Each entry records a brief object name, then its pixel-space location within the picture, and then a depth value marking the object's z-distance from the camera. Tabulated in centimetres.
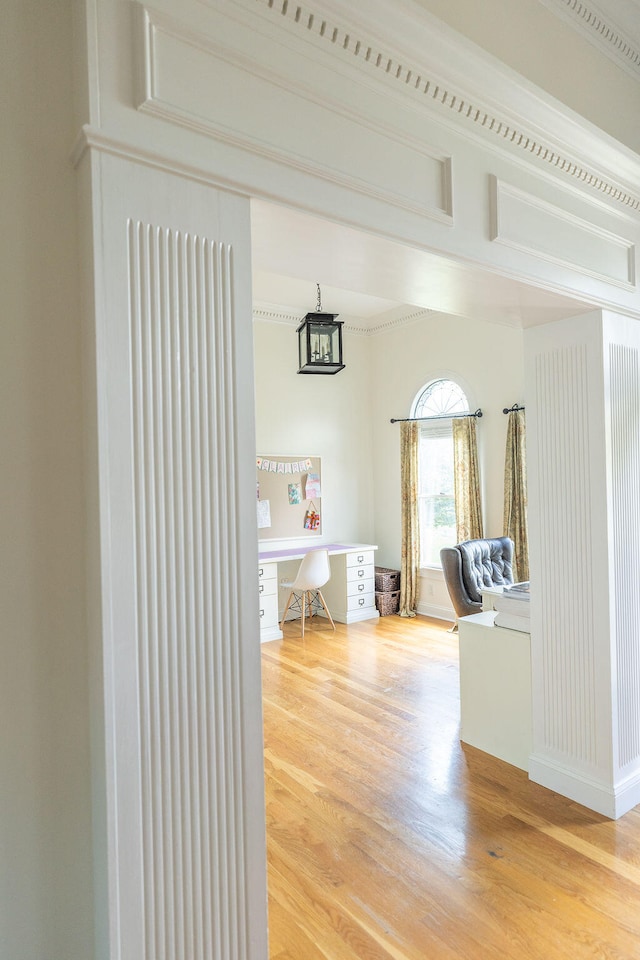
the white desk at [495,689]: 289
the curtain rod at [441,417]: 552
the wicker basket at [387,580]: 628
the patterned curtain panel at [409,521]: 613
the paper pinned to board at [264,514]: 586
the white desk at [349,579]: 596
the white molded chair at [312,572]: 534
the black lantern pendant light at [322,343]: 489
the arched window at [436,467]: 599
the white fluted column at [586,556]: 250
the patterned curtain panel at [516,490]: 507
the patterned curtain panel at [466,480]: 551
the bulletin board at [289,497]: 592
